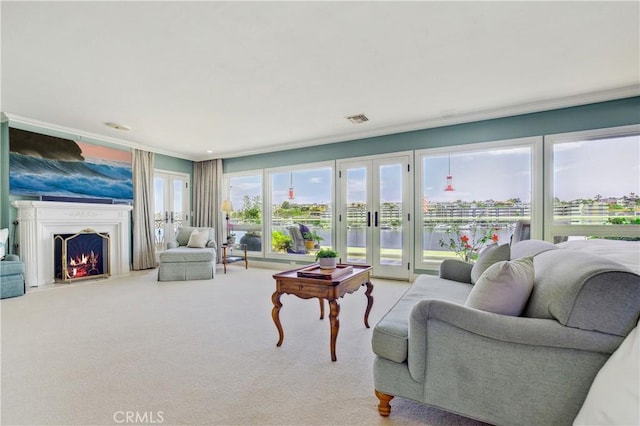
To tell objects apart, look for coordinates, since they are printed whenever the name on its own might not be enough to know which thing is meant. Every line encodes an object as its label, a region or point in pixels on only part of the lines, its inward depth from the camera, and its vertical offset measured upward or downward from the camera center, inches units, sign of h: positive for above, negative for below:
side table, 228.2 -36.9
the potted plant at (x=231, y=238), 258.2 -24.0
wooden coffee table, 84.9 -22.8
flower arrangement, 173.0 -18.2
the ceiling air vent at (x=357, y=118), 170.7 +51.6
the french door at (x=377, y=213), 194.2 -2.6
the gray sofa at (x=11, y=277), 148.5 -32.7
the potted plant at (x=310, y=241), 230.4 -23.8
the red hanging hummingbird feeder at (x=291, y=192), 241.3 +13.7
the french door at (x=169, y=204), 250.2 +5.0
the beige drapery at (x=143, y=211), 227.5 -0.7
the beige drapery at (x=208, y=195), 267.6 +13.1
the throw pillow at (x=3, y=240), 154.3 -15.0
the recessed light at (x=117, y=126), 178.7 +50.5
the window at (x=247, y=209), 257.9 +0.5
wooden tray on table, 91.2 -19.9
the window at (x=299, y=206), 225.6 +2.8
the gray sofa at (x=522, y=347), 45.9 -23.6
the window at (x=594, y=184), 141.2 +11.4
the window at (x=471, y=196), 164.1 +7.1
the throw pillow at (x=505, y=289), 56.1 -15.1
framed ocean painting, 173.3 +25.9
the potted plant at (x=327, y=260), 101.8 -16.8
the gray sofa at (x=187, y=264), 193.0 -34.9
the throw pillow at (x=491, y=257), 89.4 -14.3
